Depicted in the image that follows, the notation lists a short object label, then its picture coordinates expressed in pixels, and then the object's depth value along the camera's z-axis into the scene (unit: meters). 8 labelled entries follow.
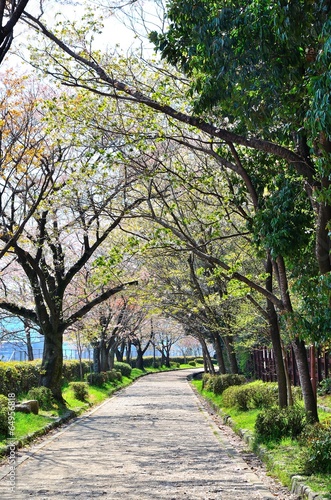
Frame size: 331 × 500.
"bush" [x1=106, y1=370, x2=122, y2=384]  36.51
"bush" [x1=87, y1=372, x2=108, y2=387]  32.20
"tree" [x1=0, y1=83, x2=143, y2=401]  13.88
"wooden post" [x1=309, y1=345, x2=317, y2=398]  14.39
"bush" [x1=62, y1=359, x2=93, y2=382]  31.96
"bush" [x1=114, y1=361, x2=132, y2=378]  47.05
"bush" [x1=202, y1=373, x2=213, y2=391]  27.69
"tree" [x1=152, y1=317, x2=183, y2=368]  56.99
